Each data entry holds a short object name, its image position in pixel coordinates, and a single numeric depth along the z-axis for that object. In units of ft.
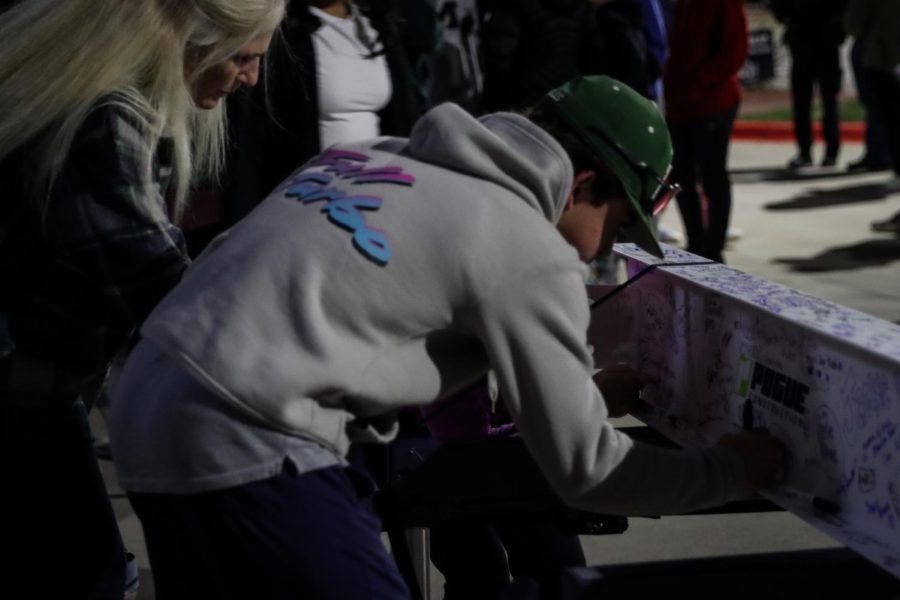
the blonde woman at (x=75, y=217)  13.29
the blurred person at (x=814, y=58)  62.82
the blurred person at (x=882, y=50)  49.89
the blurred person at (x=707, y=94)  40.78
